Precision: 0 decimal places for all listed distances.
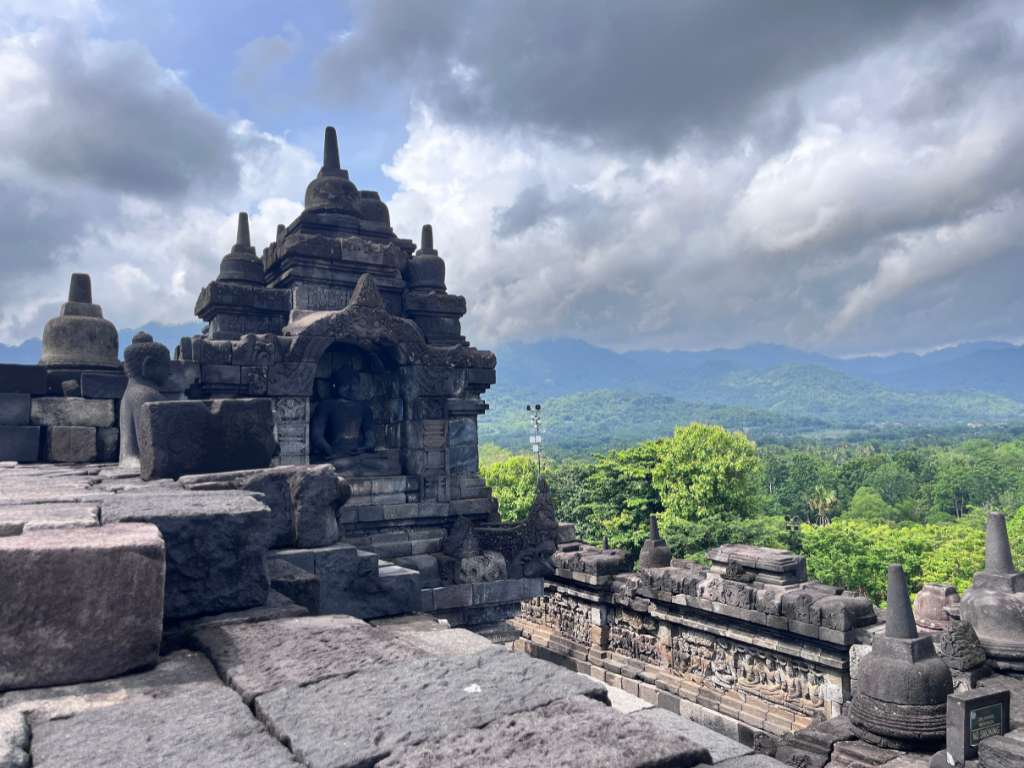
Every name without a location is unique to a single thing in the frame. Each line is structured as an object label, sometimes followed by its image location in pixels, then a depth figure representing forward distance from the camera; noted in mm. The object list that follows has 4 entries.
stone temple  2068
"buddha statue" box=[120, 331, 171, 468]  6785
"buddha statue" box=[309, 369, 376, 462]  10477
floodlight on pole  39934
